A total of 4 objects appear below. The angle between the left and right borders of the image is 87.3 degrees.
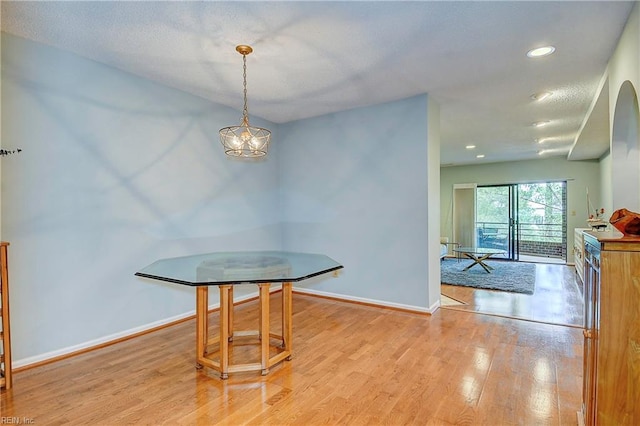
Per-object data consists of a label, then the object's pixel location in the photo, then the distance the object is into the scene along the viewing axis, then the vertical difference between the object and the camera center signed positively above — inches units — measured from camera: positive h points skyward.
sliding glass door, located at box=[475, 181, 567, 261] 310.0 -9.0
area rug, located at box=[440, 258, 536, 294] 204.2 -46.1
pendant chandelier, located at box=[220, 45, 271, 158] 106.0 +23.6
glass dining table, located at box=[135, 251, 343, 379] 83.4 -16.4
